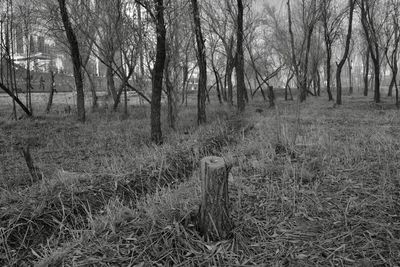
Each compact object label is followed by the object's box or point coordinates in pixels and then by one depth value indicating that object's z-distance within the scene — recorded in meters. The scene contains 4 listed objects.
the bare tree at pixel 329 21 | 16.59
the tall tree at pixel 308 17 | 17.13
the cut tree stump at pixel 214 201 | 2.37
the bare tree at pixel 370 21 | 14.02
